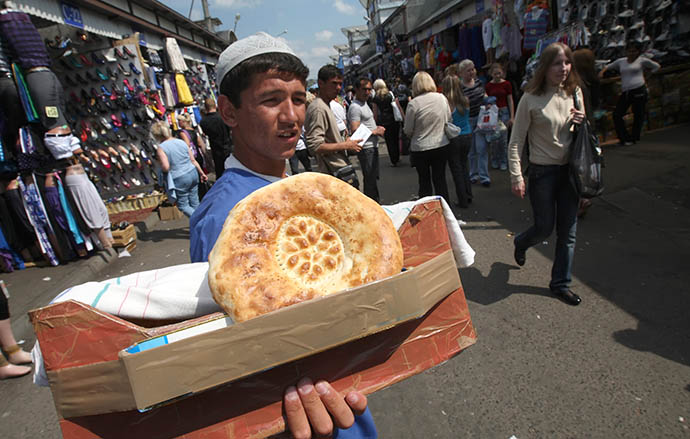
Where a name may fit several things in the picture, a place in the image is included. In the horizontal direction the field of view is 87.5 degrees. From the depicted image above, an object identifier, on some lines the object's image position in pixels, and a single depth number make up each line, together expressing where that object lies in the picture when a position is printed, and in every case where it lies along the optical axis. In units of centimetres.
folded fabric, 99
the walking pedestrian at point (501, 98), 795
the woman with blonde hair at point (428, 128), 579
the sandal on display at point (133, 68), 888
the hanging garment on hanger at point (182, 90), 1113
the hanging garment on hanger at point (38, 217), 568
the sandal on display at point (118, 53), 866
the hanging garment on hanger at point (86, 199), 586
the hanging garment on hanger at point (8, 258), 589
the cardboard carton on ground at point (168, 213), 873
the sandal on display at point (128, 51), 872
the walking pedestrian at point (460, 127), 640
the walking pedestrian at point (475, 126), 701
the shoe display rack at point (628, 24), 830
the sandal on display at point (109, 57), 853
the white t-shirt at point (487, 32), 1034
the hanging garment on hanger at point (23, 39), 495
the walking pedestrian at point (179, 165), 646
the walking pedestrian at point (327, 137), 450
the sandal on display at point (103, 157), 917
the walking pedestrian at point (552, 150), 340
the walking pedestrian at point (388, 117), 945
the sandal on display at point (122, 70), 879
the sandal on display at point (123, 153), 926
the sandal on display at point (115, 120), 905
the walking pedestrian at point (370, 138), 595
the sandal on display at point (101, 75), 867
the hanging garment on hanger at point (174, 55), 1084
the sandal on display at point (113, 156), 920
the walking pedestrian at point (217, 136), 667
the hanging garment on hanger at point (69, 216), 584
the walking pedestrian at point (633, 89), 865
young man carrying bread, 128
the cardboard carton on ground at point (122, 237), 661
